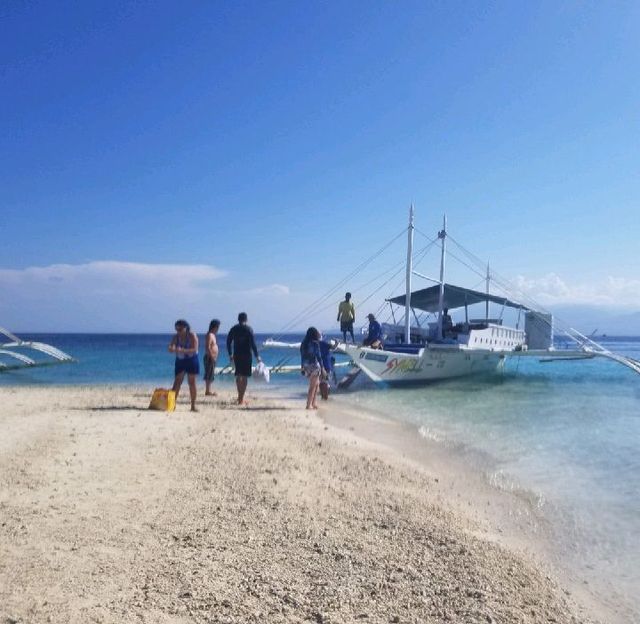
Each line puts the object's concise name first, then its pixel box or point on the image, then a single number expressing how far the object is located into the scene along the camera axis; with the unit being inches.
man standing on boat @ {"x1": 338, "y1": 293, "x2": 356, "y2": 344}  763.4
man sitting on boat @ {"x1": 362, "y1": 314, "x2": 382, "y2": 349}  794.4
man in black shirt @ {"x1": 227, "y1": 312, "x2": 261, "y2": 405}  482.9
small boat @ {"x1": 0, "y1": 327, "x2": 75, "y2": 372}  1085.8
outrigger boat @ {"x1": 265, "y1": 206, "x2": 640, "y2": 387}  768.3
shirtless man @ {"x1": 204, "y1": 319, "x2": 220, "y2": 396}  552.0
